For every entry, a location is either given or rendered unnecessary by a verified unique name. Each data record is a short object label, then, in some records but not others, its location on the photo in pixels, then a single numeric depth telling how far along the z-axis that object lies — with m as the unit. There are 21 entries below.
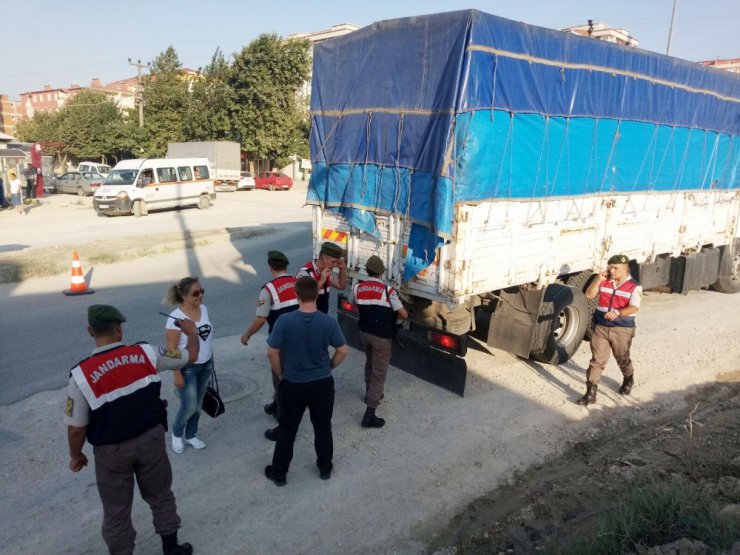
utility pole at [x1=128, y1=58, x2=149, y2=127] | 42.25
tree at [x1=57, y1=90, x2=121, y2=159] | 49.12
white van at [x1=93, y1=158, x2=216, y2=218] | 21.31
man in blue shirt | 4.37
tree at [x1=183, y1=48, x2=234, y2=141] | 41.91
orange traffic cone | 10.48
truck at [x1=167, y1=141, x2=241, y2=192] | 35.23
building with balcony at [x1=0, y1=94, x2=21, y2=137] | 82.38
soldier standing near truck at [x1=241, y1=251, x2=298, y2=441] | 5.34
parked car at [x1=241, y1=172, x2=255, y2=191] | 37.19
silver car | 30.09
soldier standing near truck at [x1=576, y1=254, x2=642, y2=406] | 6.18
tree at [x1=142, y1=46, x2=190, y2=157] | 43.78
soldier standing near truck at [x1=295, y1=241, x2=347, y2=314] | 6.10
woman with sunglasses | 4.56
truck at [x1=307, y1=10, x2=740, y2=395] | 5.70
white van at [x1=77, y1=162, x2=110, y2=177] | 33.41
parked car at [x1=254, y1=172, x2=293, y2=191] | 38.41
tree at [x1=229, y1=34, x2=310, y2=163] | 40.53
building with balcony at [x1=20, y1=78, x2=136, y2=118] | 73.55
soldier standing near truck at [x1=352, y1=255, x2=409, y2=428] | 5.63
